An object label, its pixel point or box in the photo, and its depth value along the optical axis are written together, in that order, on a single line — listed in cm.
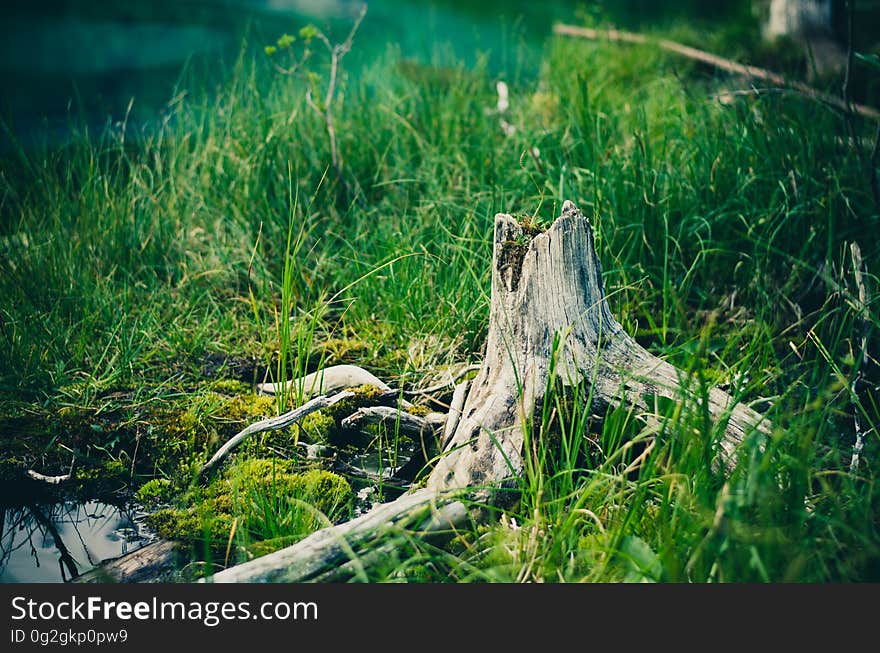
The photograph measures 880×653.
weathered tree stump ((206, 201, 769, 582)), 193
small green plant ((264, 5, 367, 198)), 335
